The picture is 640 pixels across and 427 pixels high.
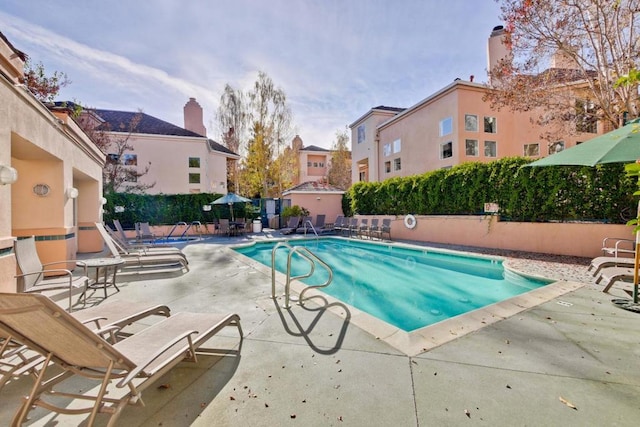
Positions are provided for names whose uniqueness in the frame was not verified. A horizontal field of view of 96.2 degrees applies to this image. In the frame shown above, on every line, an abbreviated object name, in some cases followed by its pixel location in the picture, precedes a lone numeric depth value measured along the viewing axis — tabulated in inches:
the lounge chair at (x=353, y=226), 625.9
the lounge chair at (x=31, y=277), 171.9
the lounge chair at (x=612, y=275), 184.9
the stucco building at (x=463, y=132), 709.9
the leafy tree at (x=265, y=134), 948.0
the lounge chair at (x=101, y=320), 93.0
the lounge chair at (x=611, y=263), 219.0
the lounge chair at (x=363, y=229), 588.1
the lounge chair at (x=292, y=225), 686.5
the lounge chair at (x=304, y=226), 680.5
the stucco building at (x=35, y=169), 174.6
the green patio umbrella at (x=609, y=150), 199.8
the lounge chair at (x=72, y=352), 71.5
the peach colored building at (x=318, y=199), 815.1
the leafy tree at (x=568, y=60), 355.6
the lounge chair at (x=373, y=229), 570.3
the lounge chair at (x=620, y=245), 301.1
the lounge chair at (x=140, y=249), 341.1
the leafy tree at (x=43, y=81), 539.5
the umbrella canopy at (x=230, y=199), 658.8
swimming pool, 233.1
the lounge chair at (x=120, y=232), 380.5
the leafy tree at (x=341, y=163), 1471.5
